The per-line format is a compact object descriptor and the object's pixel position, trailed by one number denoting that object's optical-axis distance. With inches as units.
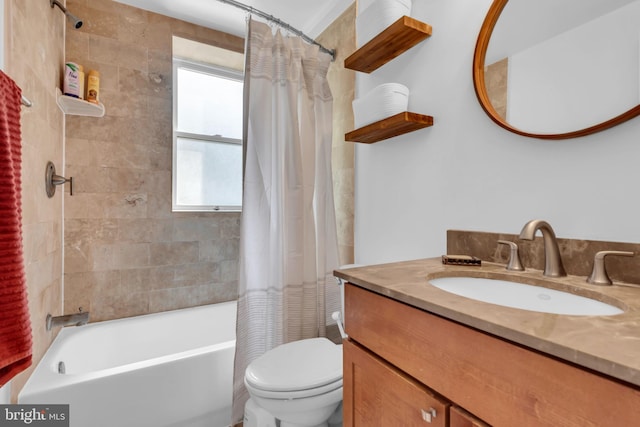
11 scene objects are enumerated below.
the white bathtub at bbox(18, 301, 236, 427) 48.6
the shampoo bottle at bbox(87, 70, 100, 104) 68.2
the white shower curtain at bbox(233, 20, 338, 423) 60.3
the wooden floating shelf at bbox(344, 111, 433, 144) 48.9
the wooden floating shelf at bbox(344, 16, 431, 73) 49.7
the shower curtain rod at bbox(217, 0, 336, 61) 63.5
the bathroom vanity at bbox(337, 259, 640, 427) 15.7
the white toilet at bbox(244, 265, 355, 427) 43.0
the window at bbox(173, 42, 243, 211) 88.8
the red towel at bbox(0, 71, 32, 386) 29.2
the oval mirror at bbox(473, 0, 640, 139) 30.6
